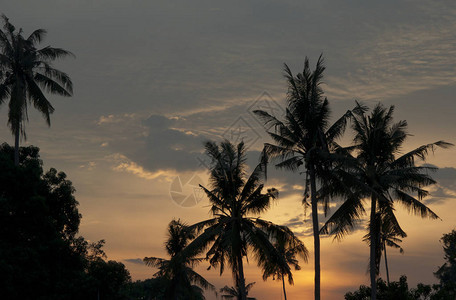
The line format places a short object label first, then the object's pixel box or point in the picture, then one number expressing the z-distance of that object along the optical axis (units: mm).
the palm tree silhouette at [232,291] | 66375
